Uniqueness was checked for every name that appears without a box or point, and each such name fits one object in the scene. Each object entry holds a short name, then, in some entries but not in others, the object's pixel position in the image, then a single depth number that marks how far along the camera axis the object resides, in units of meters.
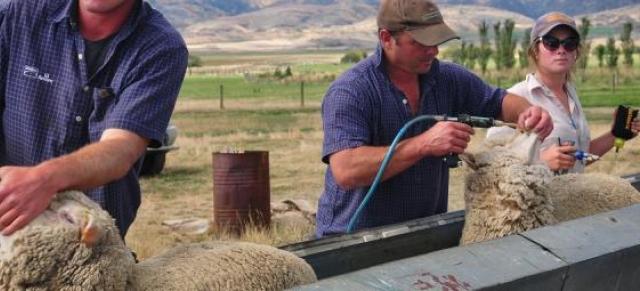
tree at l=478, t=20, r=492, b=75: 67.44
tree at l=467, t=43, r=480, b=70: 73.00
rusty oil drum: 9.64
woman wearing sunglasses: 5.07
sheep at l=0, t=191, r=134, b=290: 2.35
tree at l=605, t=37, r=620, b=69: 64.12
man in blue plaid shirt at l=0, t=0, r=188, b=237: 3.18
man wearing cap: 3.87
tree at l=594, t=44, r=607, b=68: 64.51
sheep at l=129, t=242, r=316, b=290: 2.68
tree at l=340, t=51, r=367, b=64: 118.01
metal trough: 3.50
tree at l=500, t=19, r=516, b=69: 67.81
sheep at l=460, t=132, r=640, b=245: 3.77
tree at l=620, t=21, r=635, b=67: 61.28
